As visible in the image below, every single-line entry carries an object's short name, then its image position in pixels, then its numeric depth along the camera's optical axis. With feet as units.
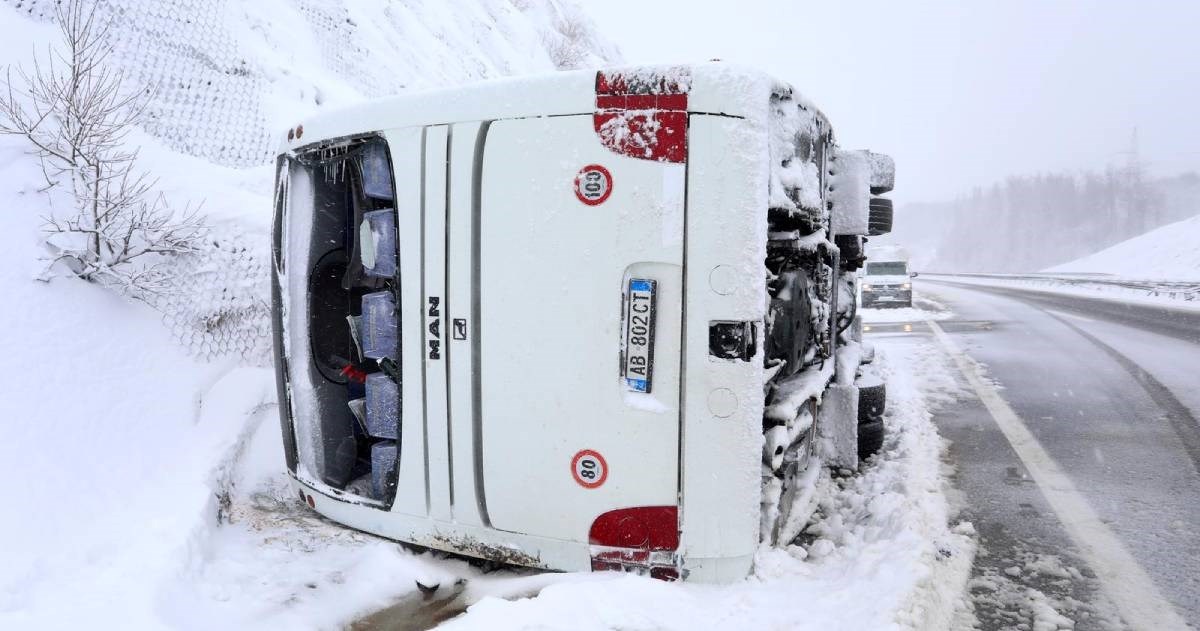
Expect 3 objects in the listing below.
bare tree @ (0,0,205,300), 15.83
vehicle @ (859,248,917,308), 62.64
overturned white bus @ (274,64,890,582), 7.76
